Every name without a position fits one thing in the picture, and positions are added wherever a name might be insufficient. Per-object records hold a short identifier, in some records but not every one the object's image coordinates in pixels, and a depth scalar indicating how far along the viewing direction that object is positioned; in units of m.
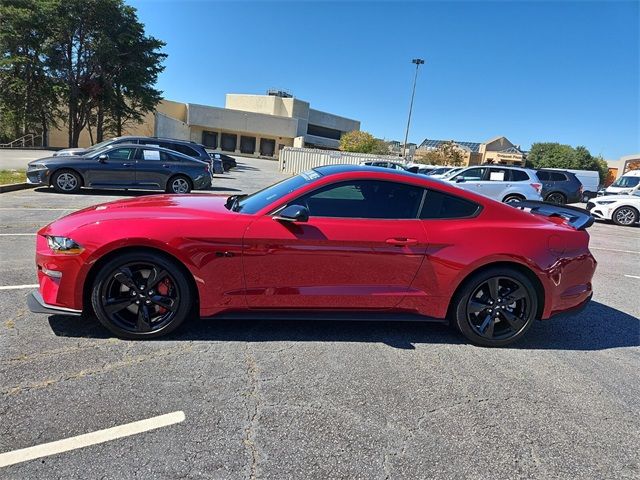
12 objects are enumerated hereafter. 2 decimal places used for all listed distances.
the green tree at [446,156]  62.83
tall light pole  43.68
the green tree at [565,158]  66.81
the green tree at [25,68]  29.36
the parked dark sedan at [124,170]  10.74
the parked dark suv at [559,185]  16.69
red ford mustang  3.13
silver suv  13.56
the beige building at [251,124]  57.75
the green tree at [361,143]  57.78
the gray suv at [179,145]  14.79
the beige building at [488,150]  74.36
